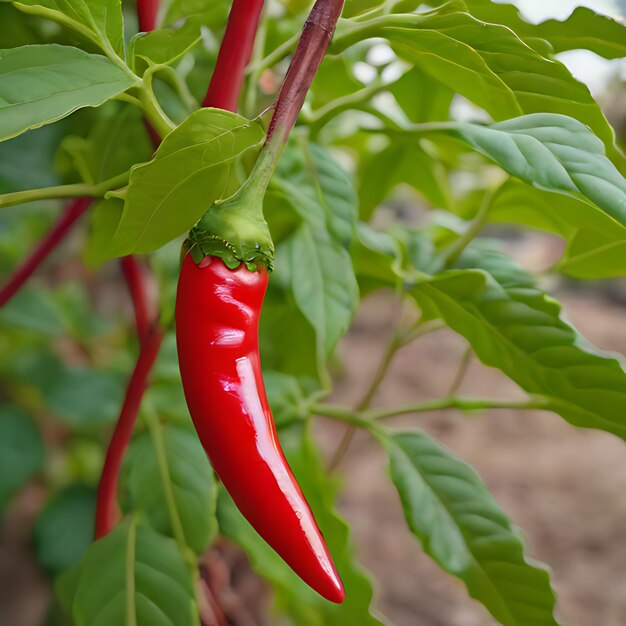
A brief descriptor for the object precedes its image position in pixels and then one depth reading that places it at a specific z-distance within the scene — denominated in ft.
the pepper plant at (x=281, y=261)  1.22
